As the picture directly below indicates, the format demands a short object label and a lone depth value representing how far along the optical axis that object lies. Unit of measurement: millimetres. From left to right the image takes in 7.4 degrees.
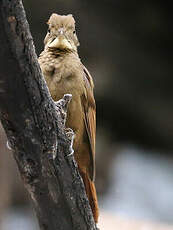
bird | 6168
